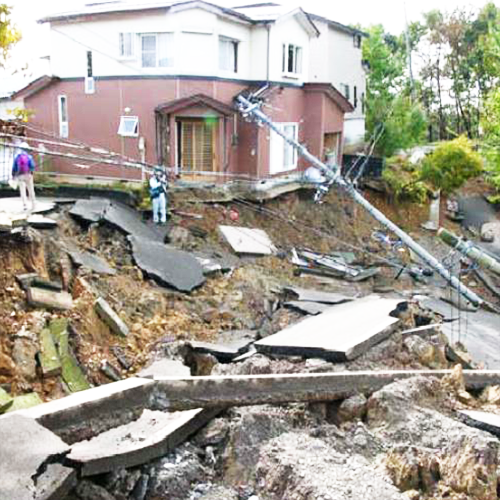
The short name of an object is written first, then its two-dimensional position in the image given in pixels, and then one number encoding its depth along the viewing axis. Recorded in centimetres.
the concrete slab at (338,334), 793
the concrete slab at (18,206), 1504
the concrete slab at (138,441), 502
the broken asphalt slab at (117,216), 1730
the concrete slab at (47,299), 1181
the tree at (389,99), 3272
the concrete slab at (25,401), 810
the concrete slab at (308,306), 1467
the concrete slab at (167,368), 1050
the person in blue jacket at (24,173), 1462
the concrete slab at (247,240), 1992
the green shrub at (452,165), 2858
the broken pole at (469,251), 1806
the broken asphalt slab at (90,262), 1422
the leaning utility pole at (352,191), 1983
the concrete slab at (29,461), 443
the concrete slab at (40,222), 1437
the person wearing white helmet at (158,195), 1916
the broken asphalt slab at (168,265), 1567
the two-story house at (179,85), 2188
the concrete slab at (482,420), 611
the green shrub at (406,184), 2989
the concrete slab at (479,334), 1475
